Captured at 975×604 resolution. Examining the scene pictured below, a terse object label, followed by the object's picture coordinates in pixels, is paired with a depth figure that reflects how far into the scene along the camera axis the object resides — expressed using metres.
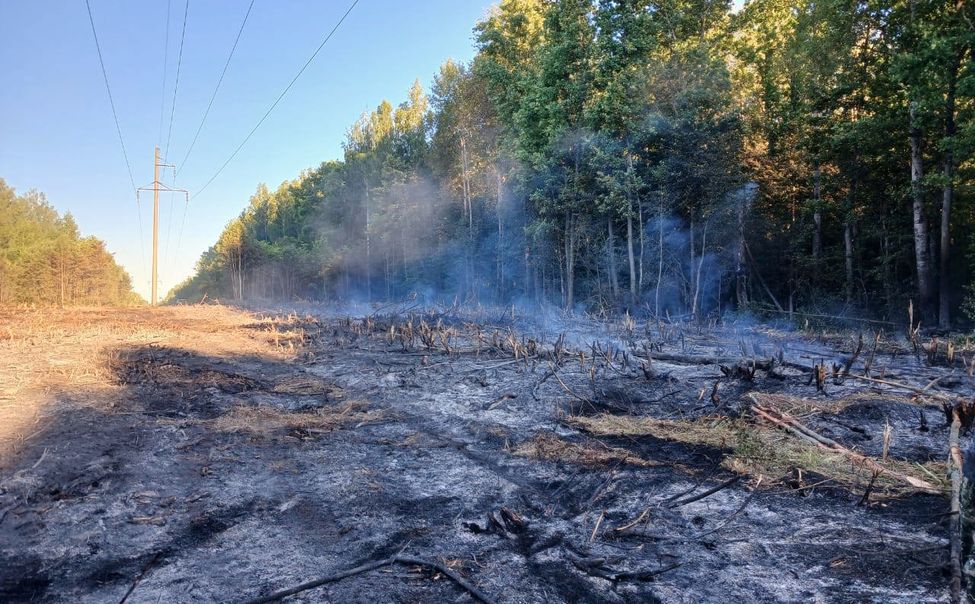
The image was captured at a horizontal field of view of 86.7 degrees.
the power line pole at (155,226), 34.06
